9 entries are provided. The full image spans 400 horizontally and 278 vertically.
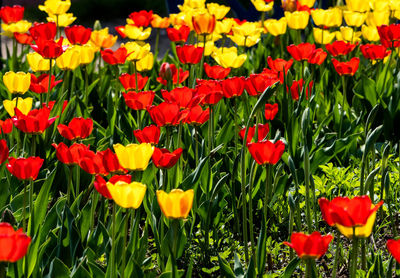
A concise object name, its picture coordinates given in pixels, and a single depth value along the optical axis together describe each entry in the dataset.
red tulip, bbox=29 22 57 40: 5.60
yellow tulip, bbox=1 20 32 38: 7.16
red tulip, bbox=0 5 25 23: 7.19
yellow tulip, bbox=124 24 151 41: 6.62
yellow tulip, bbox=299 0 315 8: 7.91
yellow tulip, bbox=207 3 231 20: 7.10
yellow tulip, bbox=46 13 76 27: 6.98
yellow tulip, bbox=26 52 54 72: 5.51
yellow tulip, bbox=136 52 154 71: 6.18
